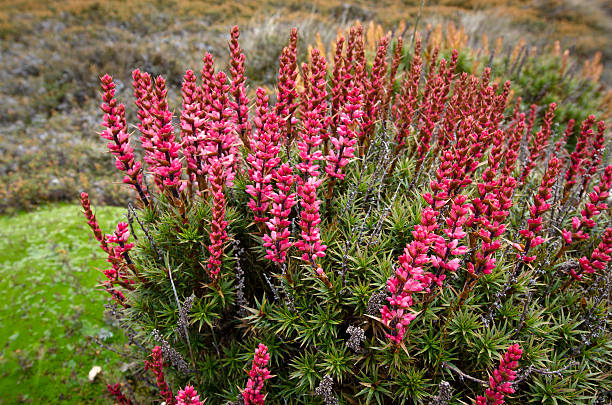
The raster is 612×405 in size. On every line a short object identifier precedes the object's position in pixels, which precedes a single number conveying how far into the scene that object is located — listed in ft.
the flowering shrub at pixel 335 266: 1.57
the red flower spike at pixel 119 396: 1.93
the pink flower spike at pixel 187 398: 1.40
